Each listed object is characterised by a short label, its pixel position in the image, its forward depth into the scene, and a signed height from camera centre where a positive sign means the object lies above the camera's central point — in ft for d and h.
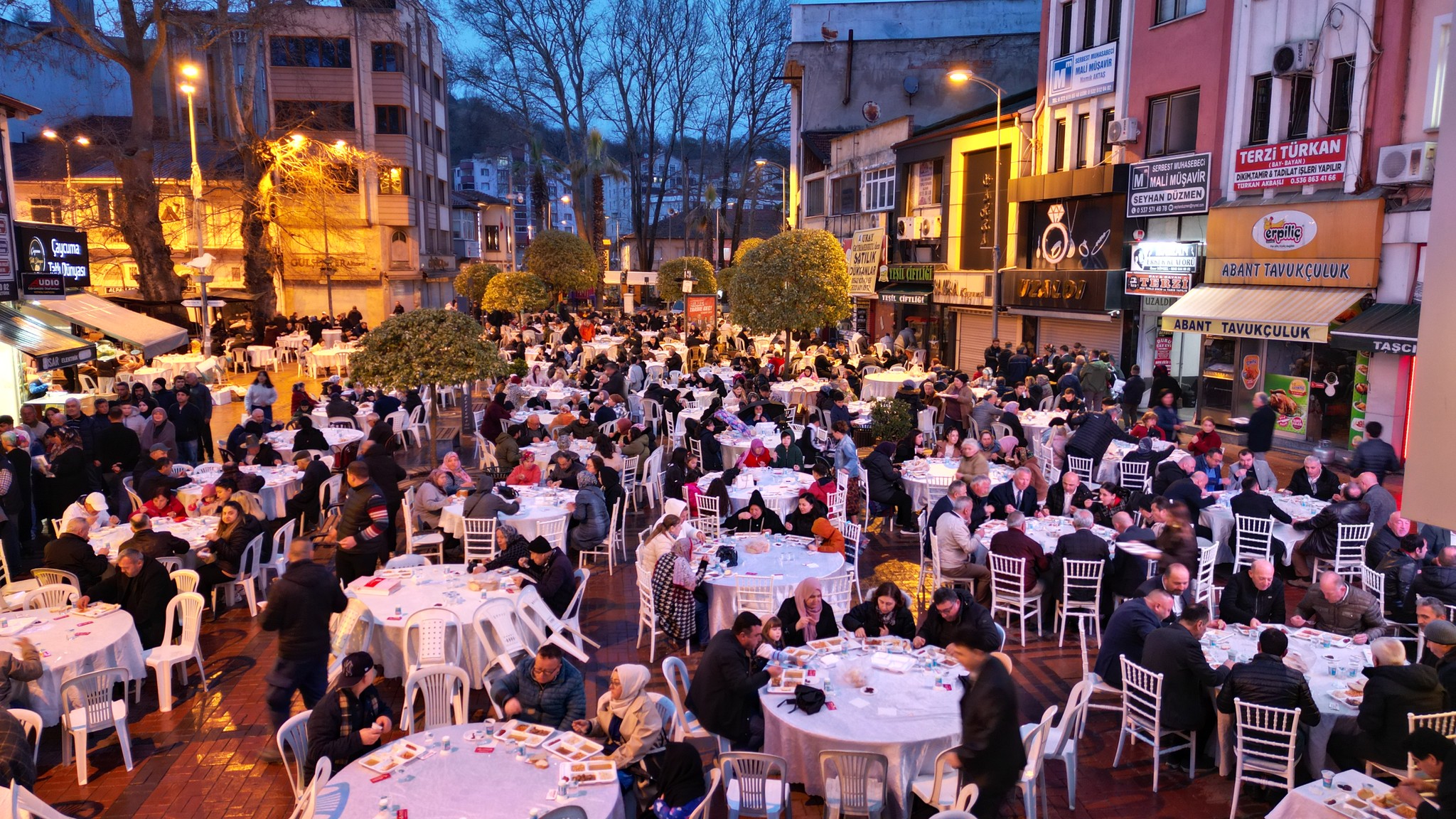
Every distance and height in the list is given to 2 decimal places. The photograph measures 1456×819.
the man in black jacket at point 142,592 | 25.59 -8.11
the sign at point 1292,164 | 54.32 +7.92
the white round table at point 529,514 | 33.68 -7.83
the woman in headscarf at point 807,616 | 23.72 -8.05
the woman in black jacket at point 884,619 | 23.91 -8.07
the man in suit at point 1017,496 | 34.40 -7.26
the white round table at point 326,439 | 44.79 -7.21
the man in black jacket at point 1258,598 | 25.49 -8.05
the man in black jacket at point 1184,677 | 21.12 -8.37
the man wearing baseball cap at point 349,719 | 18.30 -8.33
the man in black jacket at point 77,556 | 27.32 -7.57
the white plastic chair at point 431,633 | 23.90 -8.54
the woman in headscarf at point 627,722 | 18.29 -8.32
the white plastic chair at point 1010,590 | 29.01 -9.02
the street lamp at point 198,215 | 69.72 +6.23
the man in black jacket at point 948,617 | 23.29 -7.86
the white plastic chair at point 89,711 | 21.25 -9.46
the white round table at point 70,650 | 22.30 -8.63
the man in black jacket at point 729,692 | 20.25 -8.45
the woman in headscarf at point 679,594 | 26.96 -8.55
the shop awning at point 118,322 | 59.57 -2.05
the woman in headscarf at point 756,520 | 32.01 -7.57
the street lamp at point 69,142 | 89.43 +15.10
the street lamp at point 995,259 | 71.00 +2.92
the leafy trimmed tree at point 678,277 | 118.93 +2.07
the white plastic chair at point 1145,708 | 21.02 -9.34
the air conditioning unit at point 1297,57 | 55.77 +14.07
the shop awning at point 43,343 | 49.24 -2.81
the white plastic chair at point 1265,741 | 19.40 -9.19
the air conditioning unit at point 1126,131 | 70.69 +12.20
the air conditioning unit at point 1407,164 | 49.44 +6.99
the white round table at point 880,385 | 67.46 -6.34
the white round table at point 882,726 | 18.45 -8.51
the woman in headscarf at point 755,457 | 41.47 -7.04
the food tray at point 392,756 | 17.30 -8.52
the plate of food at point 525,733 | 18.29 -8.50
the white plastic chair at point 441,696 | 21.25 -9.04
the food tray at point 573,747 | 17.75 -8.50
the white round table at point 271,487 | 37.76 -7.88
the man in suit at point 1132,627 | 22.68 -7.87
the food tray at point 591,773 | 16.93 -8.51
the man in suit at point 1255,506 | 33.01 -7.20
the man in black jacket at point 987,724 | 15.98 -7.20
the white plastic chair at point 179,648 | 24.86 -9.45
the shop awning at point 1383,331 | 49.42 -1.76
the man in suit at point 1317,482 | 36.63 -7.11
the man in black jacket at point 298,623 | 21.93 -7.61
